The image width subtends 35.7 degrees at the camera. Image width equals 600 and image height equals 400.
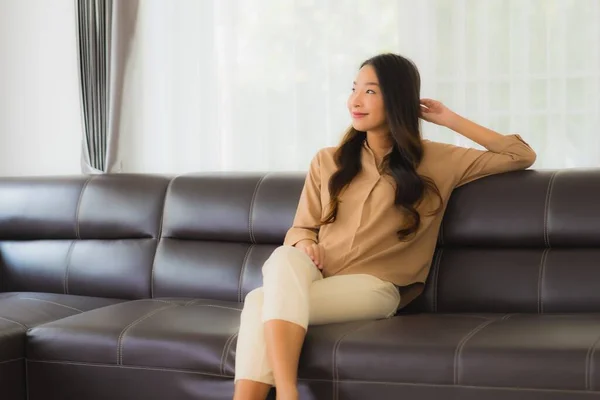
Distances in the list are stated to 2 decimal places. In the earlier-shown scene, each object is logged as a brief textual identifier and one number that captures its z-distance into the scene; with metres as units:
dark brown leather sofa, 2.29
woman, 2.63
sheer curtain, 3.32
